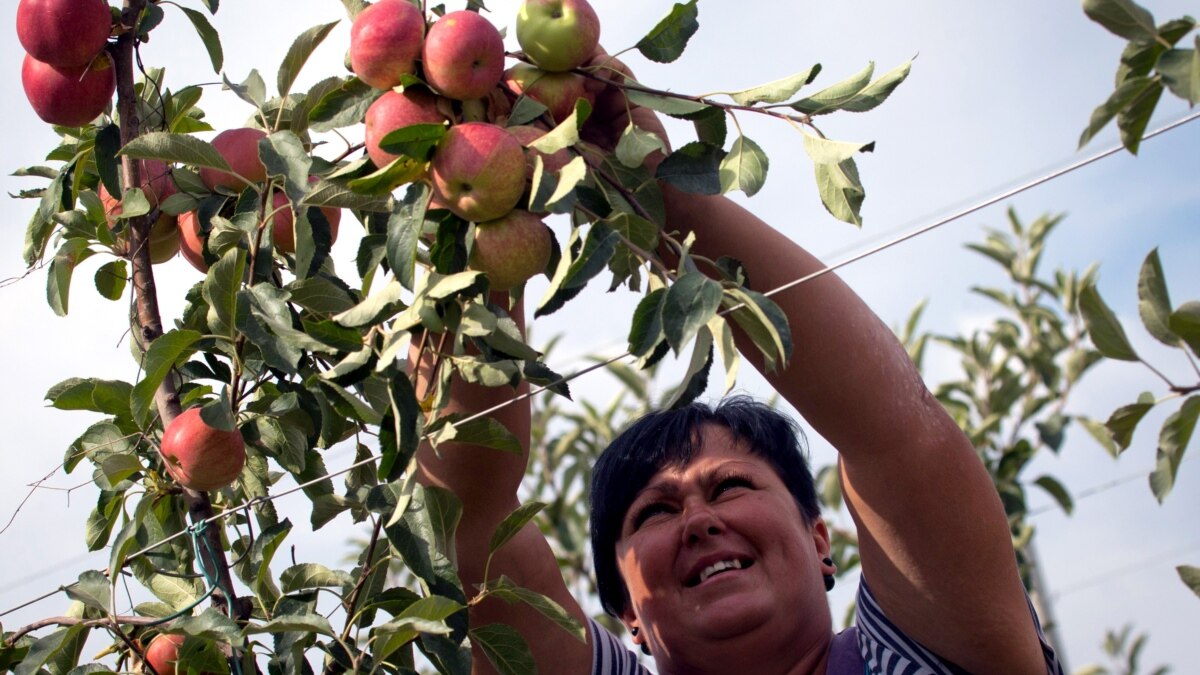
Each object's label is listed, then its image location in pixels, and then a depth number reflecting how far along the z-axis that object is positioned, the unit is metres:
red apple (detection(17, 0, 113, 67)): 1.55
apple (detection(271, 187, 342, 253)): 1.49
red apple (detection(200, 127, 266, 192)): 1.50
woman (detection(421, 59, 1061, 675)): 1.54
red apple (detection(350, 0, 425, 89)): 1.18
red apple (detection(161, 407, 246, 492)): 1.42
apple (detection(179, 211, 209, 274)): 1.59
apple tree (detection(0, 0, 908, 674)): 1.13
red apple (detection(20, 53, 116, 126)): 1.62
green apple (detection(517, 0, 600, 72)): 1.20
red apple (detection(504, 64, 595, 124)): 1.22
